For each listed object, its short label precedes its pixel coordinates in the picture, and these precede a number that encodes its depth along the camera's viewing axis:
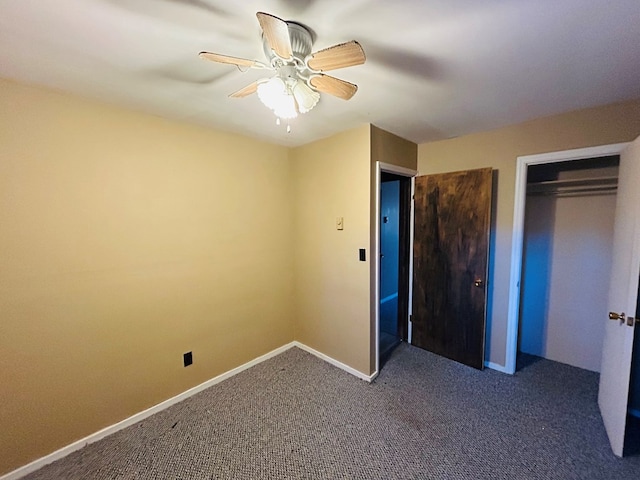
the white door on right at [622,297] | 1.60
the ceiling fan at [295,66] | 0.98
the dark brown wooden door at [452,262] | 2.54
